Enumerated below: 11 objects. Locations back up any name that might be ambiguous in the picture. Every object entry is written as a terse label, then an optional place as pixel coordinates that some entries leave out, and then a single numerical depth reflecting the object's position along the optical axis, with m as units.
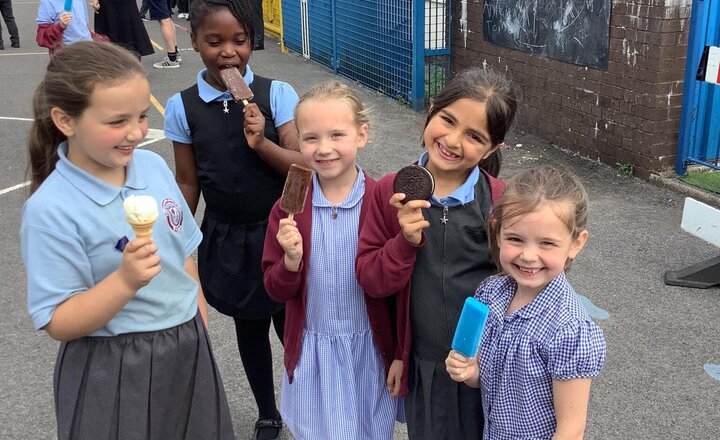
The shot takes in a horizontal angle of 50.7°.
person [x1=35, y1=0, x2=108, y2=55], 8.01
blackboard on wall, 6.76
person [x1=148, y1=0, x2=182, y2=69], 12.25
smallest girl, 1.94
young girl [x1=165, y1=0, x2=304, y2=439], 2.81
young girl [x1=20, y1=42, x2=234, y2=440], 2.02
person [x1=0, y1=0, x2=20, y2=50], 14.29
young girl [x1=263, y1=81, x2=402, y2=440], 2.38
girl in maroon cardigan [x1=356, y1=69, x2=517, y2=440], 2.29
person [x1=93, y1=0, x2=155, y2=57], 10.55
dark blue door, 6.07
